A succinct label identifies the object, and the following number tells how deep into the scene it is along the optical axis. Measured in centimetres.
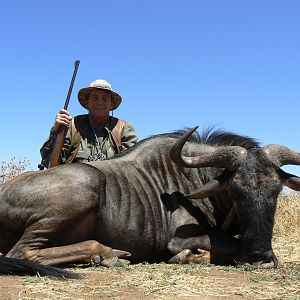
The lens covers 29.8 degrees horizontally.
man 699
